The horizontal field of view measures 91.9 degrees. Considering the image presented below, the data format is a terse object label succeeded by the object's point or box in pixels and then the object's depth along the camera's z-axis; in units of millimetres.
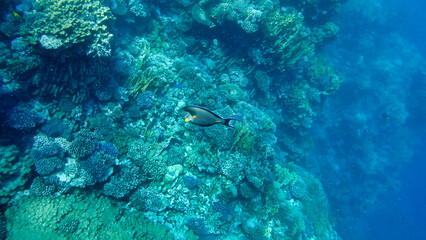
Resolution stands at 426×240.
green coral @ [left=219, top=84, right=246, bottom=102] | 7420
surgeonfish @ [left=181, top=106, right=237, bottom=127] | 2238
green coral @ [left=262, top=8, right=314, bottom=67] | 8742
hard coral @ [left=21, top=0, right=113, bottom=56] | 4828
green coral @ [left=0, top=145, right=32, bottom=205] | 4289
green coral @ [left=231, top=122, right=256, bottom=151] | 6352
